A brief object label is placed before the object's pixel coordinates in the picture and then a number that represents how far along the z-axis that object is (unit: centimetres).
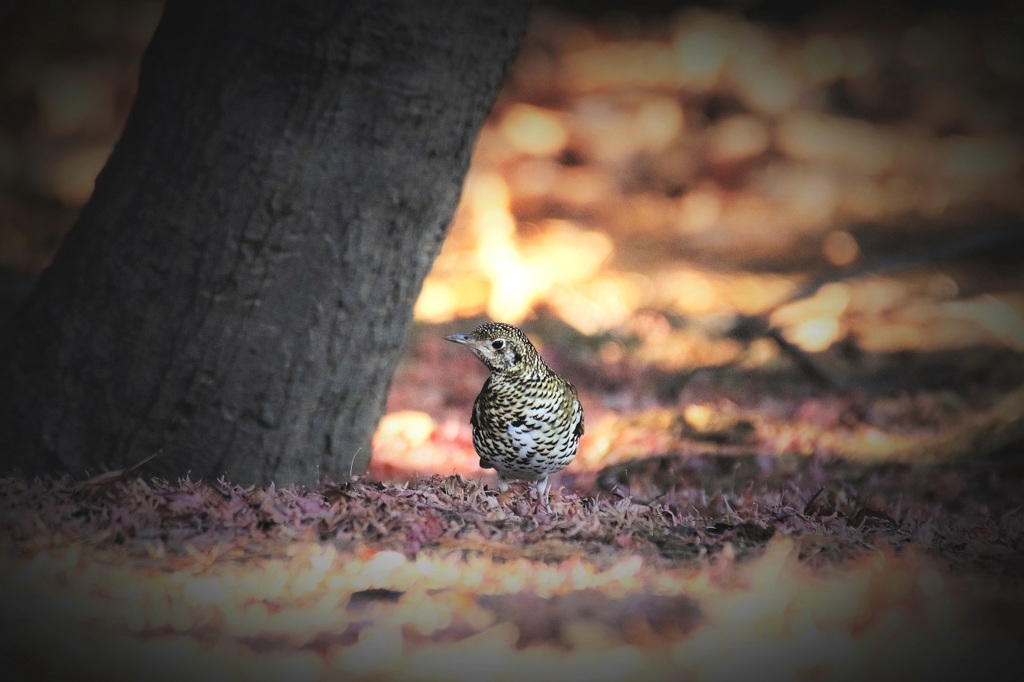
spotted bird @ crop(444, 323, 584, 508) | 1317
